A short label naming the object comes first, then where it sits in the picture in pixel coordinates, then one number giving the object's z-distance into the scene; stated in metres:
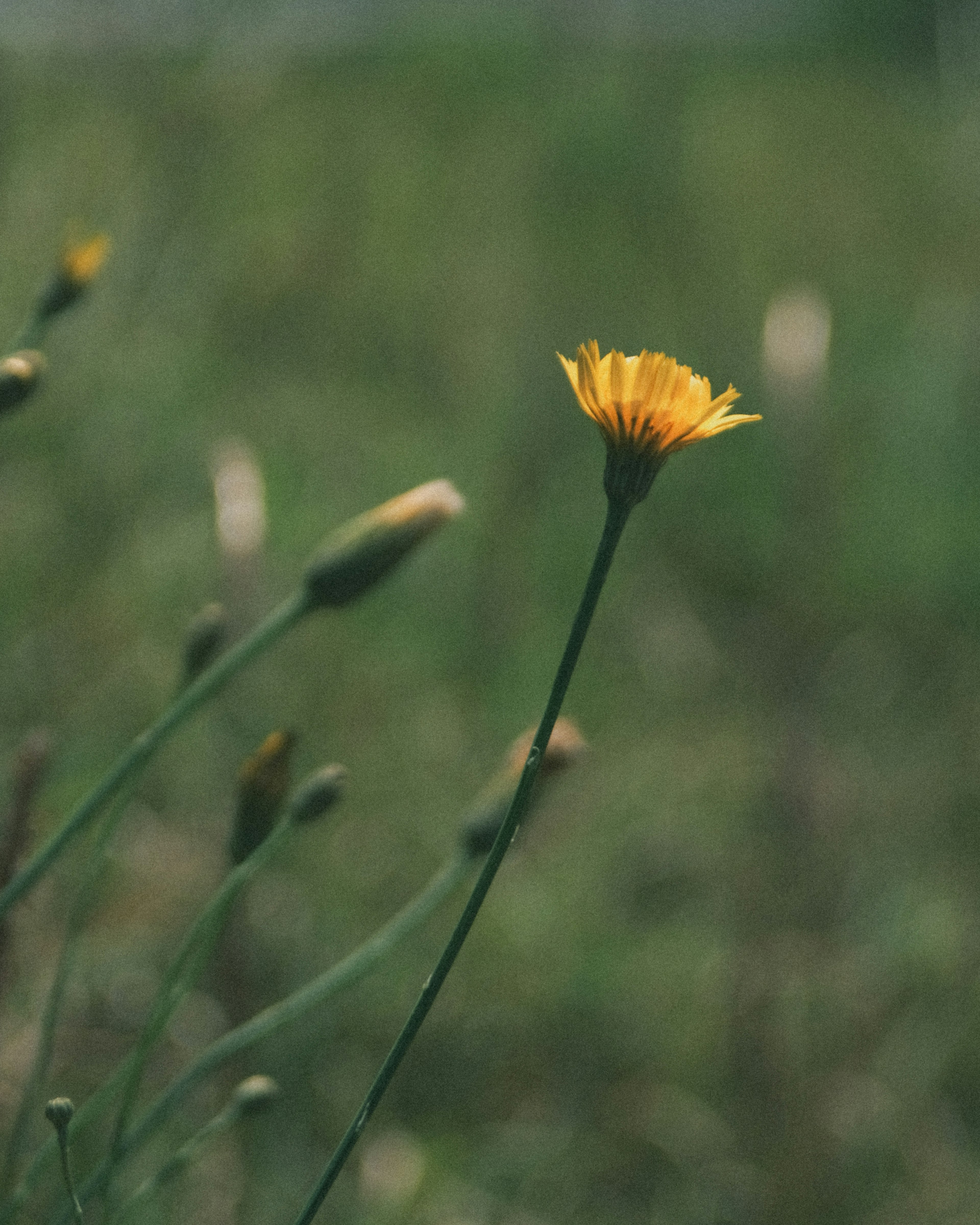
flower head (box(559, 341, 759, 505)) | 1.06
